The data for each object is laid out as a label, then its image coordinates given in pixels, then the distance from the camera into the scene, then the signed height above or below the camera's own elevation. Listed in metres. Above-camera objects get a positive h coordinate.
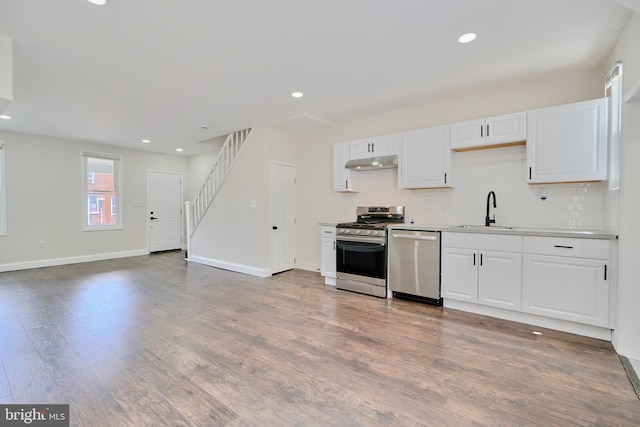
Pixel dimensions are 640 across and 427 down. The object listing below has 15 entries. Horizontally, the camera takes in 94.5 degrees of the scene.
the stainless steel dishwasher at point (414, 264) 3.54 -0.70
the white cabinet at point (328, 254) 4.51 -0.71
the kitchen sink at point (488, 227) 3.31 -0.21
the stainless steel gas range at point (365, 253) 3.95 -0.62
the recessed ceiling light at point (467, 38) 2.51 +1.47
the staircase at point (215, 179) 5.68 +0.59
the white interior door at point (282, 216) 5.27 -0.14
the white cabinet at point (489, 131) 3.26 +0.90
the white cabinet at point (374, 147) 4.22 +0.92
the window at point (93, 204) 6.62 +0.08
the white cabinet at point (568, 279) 2.63 -0.66
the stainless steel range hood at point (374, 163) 4.22 +0.67
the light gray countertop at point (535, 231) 2.64 -0.22
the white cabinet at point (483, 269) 3.06 -0.66
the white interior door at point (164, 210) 7.64 -0.06
